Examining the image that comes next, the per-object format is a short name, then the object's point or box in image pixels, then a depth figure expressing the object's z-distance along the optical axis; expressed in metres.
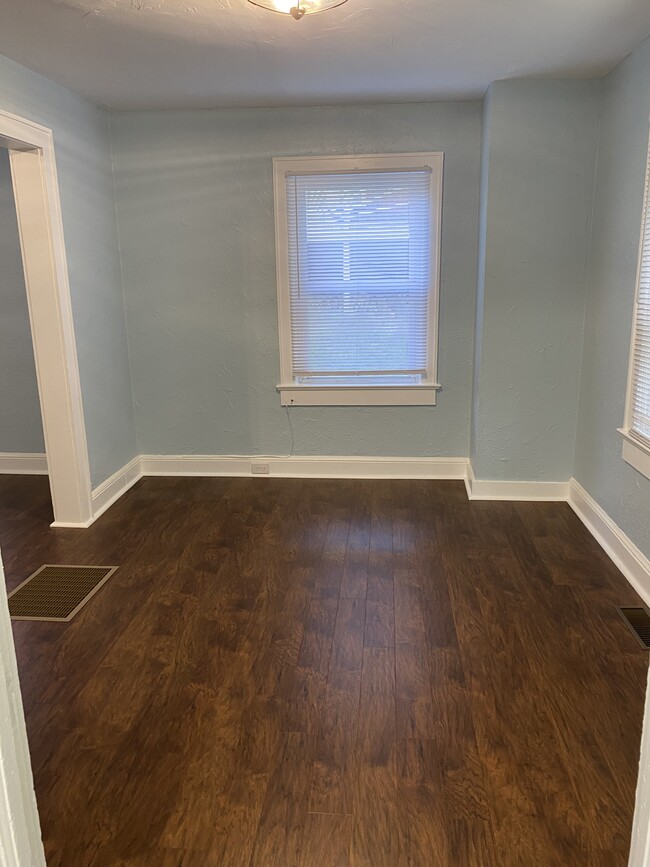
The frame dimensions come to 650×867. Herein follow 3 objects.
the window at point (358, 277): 4.12
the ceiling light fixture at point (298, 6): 2.30
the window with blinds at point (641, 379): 2.95
